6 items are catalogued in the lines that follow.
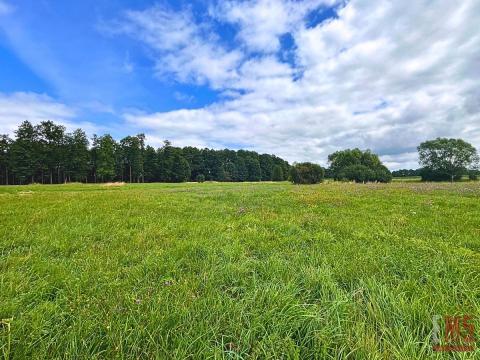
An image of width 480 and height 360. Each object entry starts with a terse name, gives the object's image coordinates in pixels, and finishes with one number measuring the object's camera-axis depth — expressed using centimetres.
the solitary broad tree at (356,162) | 6519
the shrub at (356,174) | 6311
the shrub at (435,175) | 7762
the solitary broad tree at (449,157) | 7750
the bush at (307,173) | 4344
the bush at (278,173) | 11594
